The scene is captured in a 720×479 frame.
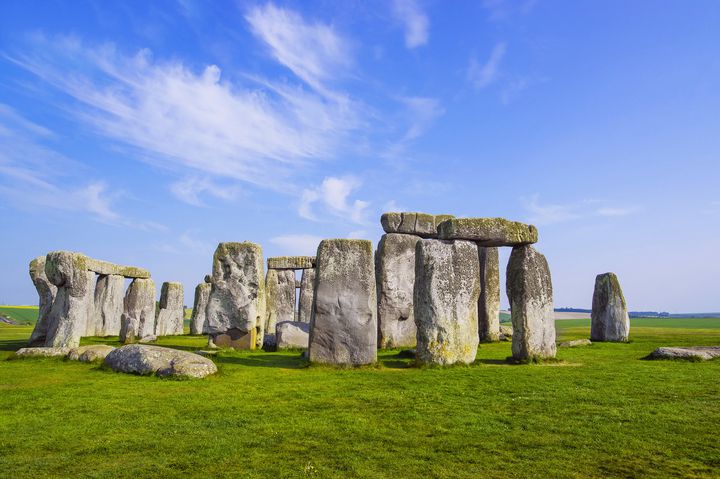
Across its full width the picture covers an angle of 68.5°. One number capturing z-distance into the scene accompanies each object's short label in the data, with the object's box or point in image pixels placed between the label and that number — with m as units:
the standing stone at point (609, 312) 19.47
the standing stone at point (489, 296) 19.25
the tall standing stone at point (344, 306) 11.46
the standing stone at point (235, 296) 16.25
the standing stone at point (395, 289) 16.91
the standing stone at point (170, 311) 25.67
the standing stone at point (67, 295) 13.74
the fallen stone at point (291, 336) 16.22
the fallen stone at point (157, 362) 10.01
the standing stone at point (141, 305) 22.22
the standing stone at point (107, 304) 22.12
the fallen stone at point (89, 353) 11.93
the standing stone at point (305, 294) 25.45
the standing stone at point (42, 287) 16.36
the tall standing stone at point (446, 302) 11.12
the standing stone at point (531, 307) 11.99
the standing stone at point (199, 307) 26.94
